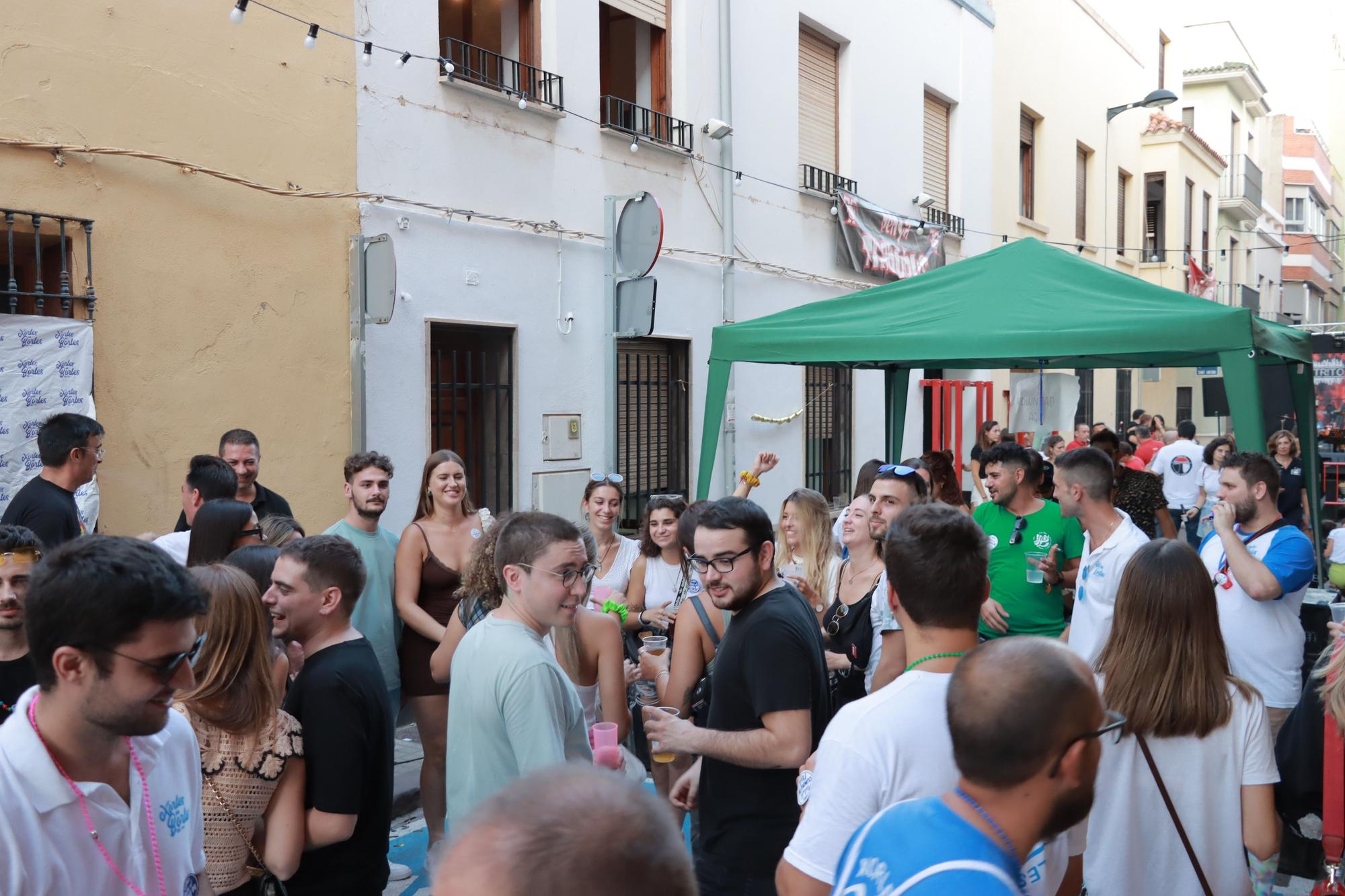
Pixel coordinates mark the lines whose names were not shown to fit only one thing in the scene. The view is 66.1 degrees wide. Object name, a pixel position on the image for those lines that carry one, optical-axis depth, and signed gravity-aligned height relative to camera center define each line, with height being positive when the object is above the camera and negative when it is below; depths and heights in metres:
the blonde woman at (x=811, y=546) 4.67 -0.61
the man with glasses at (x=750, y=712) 2.69 -0.79
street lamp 15.49 +4.78
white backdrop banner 5.40 +0.18
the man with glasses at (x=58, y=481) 4.51 -0.28
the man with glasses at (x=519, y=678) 2.62 -0.68
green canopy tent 5.76 +0.54
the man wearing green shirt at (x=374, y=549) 4.77 -0.63
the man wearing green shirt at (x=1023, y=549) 5.03 -0.67
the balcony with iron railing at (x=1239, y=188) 31.41 +7.11
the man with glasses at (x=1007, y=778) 1.51 -0.55
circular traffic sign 8.63 +1.53
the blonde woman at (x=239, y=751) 2.45 -0.80
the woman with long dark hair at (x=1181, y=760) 2.56 -0.86
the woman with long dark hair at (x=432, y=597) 4.71 -0.84
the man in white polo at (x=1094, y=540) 4.25 -0.54
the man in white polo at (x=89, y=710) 1.82 -0.53
